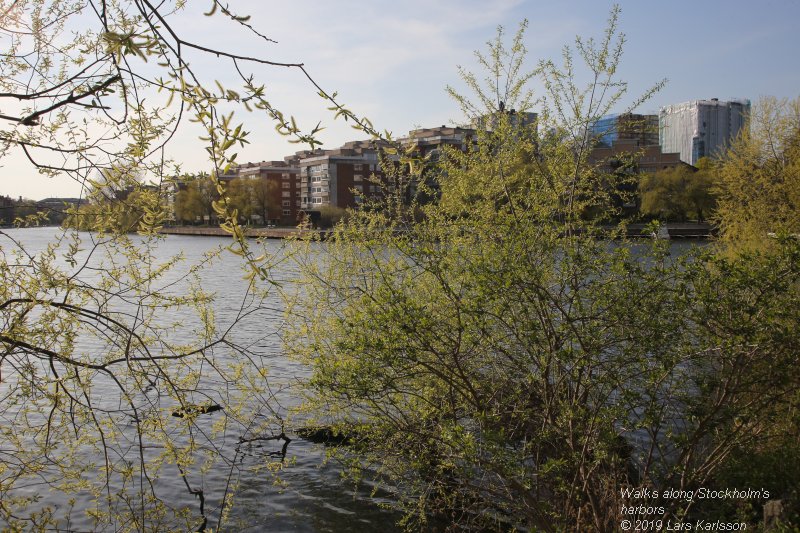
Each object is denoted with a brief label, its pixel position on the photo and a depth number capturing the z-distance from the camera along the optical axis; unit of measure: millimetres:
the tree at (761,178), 18016
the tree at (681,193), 50906
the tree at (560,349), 4902
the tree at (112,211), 1786
